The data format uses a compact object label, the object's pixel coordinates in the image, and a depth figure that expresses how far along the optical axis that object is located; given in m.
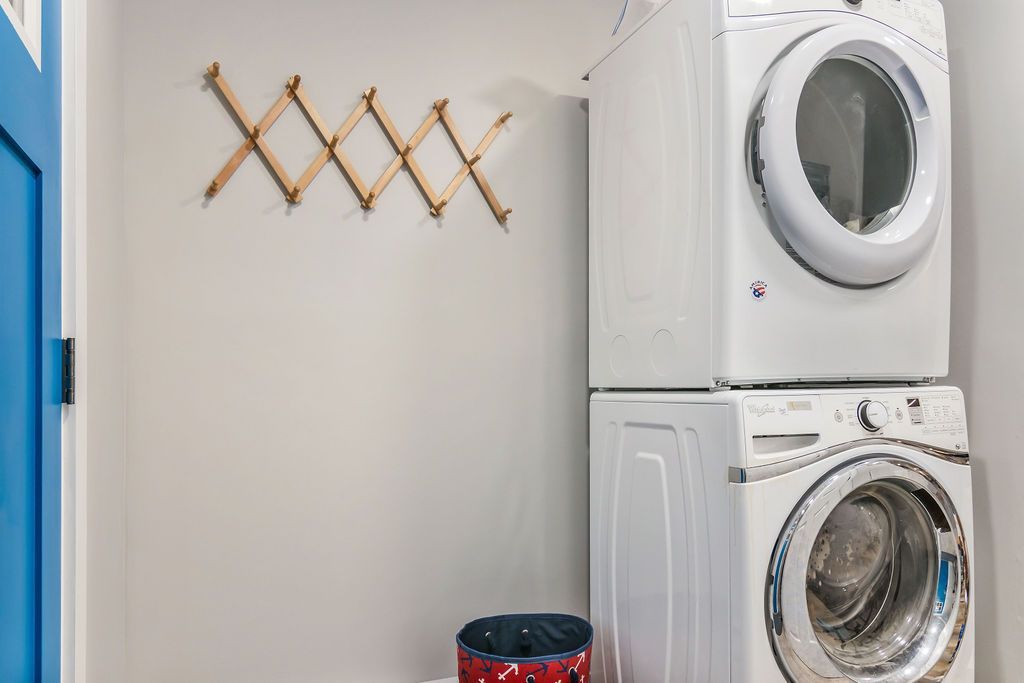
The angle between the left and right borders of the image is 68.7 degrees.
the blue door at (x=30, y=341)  0.78
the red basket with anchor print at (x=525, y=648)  1.56
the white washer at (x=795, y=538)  1.38
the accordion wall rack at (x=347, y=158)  1.76
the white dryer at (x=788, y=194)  1.48
